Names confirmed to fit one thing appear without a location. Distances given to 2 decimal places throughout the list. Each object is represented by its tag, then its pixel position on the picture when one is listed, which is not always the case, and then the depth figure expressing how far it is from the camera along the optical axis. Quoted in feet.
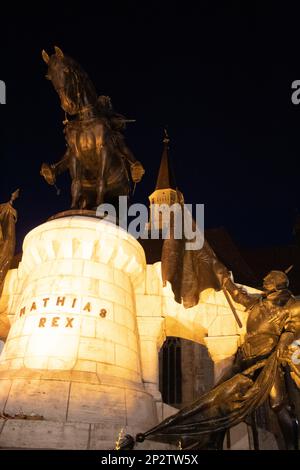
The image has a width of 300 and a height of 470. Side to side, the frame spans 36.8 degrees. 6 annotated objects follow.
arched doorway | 81.51
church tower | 163.22
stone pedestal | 18.81
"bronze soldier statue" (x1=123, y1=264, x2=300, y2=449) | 18.49
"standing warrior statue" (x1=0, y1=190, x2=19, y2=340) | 27.96
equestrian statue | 28.37
